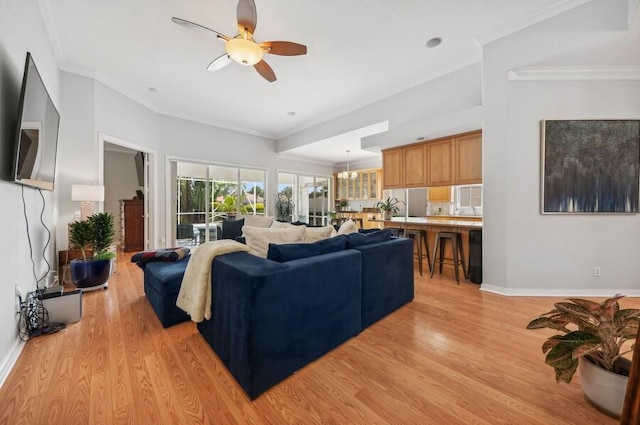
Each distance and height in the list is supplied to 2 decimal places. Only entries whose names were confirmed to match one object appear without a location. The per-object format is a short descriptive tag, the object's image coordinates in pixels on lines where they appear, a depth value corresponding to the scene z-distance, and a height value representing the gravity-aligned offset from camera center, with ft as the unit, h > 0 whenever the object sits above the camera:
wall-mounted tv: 5.73 +2.00
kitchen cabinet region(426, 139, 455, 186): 13.76 +2.58
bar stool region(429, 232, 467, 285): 12.30 -2.02
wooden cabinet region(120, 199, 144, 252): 19.44 -1.07
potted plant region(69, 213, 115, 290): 10.30 -1.73
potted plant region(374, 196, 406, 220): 16.72 +0.01
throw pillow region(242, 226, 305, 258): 7.35 -0.83
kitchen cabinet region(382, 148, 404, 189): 16.22 +2.69
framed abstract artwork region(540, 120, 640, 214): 9.93 +1.65
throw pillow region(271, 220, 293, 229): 13.54 -0.80
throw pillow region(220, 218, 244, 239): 16.19 -1.27
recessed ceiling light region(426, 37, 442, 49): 10.31 +6.87
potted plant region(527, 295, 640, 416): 4.24 -2.38
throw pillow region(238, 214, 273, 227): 15.84 -0.70
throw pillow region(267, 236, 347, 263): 5.93 -0.99
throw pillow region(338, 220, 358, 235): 9.37 -0.69
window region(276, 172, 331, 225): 25.98 +1.62
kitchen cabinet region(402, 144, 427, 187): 15.03 +2.63
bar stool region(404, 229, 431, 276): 13.99 -1.59
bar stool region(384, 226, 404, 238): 14.74 -1.29
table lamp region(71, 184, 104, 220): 11.47 +0.72
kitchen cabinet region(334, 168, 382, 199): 28.50 +2.76
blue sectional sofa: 4.77 -2.22
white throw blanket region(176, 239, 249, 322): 5.95 -1.68
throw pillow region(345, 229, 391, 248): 7.79 -0.93
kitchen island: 12.85 -1.03
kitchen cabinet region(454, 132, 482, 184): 12.69 +2.58
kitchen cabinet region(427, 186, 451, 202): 20.65 +1.18
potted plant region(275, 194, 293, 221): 24.29 +0.17
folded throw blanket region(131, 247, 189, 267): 9.23 -1.68
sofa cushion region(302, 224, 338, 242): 8.17 -0.79
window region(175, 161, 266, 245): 18.83 +1.22
